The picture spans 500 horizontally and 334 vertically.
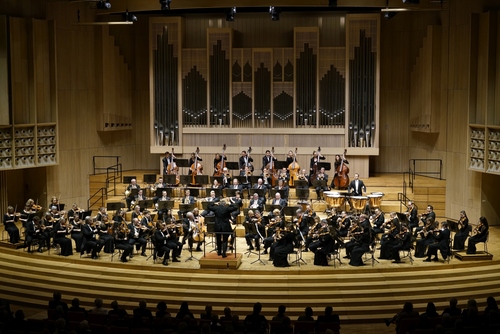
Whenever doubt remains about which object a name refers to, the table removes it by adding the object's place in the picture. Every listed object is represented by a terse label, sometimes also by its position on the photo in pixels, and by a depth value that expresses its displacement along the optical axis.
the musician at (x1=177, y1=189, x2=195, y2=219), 16.53
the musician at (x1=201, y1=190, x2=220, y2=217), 16.11
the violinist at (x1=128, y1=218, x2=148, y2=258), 14.70
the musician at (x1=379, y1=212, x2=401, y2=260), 14.44
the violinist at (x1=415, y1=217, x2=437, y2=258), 14.62
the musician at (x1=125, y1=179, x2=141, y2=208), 17.51
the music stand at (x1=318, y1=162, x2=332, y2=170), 17.98
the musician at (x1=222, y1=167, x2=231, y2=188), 18.14
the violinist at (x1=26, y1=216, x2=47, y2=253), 15.34
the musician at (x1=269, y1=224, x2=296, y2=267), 13.94
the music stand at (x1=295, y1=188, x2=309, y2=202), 16.56
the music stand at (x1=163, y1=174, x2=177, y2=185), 18.16
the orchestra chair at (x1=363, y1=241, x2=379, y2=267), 14.29
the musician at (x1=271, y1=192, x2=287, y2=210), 16.25
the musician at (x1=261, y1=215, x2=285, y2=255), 14.24
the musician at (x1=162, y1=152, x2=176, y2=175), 19.19
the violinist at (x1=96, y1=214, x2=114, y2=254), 14.95
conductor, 14.05
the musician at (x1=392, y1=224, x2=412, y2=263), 14.30
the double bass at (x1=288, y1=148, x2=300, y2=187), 18.78
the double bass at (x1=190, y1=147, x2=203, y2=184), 18.83
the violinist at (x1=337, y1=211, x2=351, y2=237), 14.57
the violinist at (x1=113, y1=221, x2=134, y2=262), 14.55
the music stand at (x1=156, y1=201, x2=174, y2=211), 15.95
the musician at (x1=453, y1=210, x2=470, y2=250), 14.66
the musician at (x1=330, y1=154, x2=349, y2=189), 18.59
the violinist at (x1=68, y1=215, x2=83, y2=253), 15.22
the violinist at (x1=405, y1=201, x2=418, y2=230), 15.13
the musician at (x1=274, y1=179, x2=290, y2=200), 16.98
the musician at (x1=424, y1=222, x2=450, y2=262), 14.34
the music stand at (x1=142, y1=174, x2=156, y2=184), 18.22
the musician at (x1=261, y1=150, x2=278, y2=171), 18.77
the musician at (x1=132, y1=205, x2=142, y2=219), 15.17
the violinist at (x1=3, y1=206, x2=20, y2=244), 15.73
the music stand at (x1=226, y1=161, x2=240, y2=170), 18.39
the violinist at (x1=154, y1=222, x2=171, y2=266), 14.23
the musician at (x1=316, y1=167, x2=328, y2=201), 17.91
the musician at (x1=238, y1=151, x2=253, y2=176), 18.75
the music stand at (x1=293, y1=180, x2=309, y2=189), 17.17
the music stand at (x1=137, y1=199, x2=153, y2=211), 16.06
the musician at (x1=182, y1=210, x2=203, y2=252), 14.85
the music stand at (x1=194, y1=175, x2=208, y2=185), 17.41
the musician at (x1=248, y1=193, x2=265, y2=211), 16.24
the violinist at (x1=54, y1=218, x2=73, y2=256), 15.08
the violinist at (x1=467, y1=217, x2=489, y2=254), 14.65
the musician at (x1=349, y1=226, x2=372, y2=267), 14.09
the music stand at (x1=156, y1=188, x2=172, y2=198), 17.50
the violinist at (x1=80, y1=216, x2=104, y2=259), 14.80
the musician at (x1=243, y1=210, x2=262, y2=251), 14.64
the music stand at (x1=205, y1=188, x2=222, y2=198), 16.83
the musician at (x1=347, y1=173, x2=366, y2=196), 17.30
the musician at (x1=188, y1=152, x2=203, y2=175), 18.86
